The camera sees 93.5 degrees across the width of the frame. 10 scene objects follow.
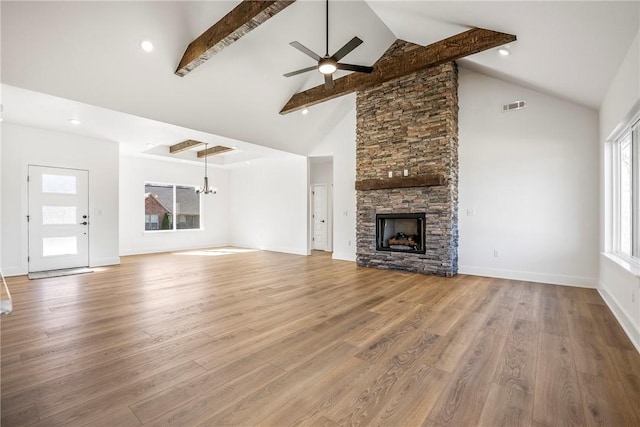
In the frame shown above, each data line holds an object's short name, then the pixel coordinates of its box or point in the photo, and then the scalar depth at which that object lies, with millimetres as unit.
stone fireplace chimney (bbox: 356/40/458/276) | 5602
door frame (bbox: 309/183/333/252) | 9656
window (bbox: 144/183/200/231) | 9414
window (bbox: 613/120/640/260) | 3418
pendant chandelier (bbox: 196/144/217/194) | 8416
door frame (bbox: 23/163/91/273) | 6015
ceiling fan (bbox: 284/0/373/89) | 3700
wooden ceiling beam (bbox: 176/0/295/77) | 3480
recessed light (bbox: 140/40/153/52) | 4120
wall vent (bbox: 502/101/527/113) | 5266
